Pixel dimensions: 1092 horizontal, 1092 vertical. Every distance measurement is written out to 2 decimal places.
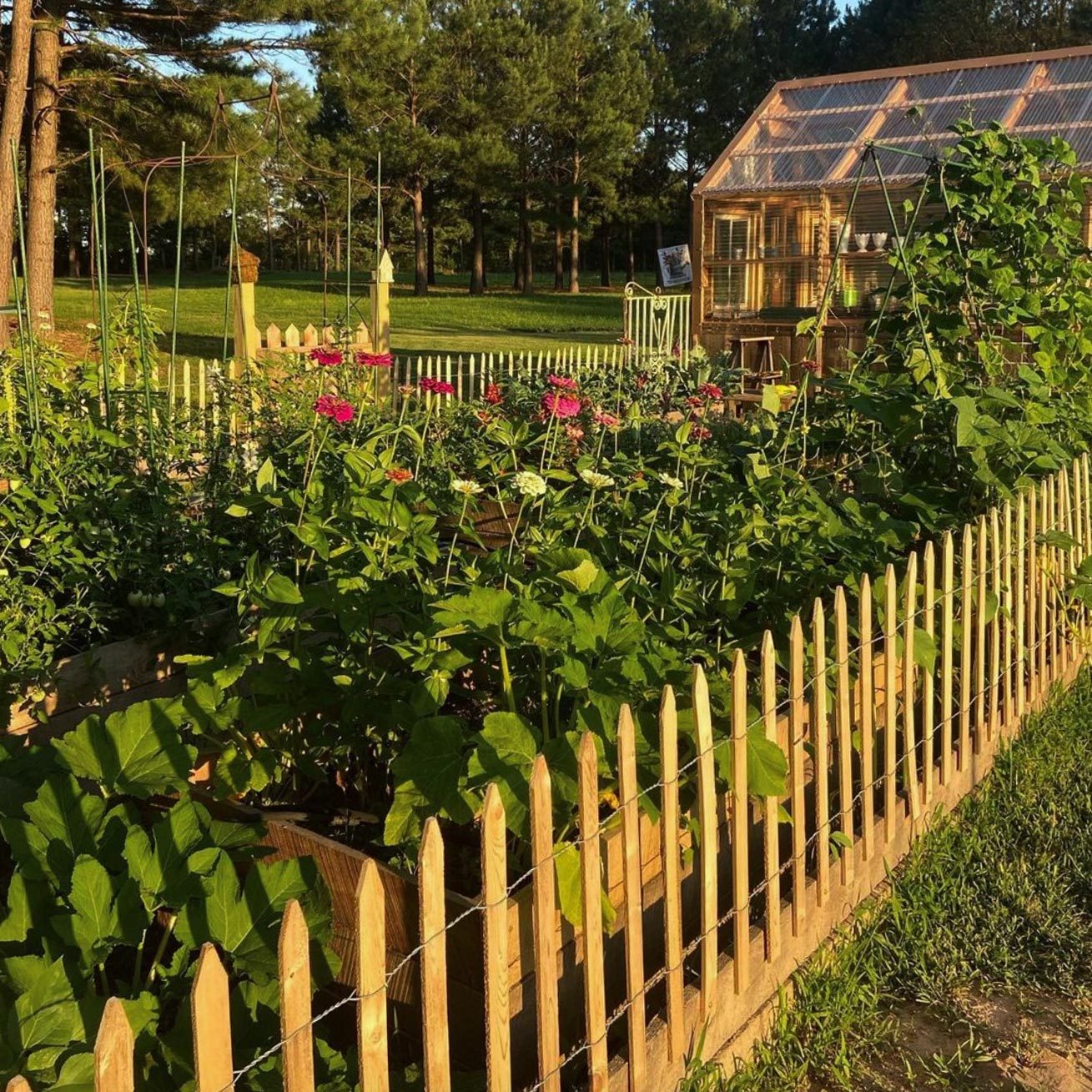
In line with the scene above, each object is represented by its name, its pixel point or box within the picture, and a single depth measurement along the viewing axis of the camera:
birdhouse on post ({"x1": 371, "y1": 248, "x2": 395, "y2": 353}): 9.51
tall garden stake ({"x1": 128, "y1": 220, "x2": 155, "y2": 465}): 3.88
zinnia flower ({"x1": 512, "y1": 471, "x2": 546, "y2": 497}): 2.51
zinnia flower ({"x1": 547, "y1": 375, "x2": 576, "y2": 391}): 3.64
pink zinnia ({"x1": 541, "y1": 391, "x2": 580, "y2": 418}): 3.02
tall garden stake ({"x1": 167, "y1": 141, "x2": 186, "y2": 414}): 4.11
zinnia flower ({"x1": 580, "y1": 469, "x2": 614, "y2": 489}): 2.57
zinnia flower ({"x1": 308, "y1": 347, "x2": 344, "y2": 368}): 3.06
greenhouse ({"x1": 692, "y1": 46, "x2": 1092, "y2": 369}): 14.75
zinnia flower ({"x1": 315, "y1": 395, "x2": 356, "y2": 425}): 2.78
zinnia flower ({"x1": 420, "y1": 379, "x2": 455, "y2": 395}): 3.40
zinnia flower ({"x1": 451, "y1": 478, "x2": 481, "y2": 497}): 2.58
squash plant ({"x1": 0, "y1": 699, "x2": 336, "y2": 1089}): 1.49
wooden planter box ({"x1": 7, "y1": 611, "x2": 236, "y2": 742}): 2.97
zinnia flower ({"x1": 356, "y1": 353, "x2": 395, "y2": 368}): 3.47
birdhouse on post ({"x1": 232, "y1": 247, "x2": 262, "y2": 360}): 9.16
